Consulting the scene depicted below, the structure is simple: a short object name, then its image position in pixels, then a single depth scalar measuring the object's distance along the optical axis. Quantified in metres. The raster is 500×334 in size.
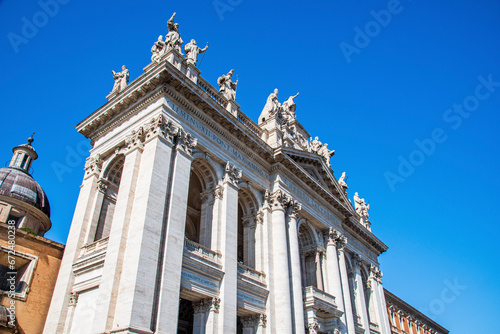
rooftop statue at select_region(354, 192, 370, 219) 40.03
